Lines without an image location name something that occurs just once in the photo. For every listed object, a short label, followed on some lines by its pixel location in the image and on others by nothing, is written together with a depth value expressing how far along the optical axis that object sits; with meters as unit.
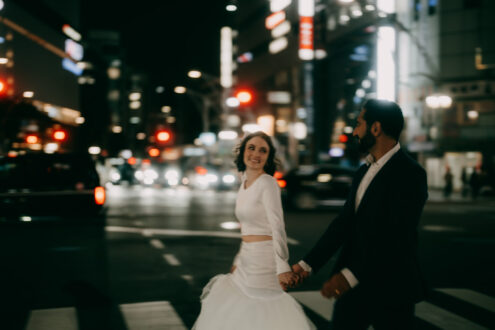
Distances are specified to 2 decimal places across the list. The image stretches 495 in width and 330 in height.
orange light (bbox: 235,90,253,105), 30.22
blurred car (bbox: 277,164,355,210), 20.48
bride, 3.81
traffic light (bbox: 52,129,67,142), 25.53
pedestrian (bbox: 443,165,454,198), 32.03
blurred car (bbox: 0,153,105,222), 13.49
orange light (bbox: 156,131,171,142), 33.31
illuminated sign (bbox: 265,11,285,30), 82.31
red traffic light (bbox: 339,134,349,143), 32.99
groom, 3.15
